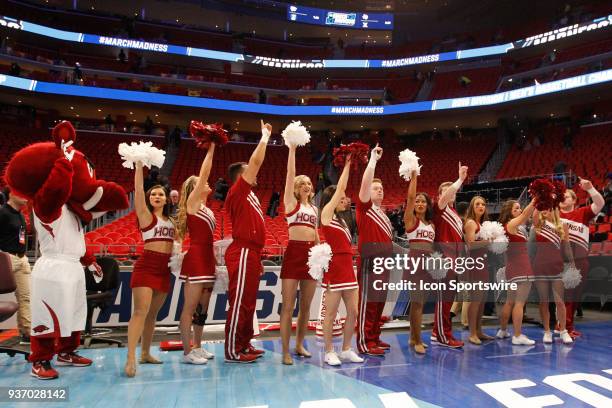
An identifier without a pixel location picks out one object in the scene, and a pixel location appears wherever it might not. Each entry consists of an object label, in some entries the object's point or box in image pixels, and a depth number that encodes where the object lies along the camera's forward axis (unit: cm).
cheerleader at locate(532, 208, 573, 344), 525
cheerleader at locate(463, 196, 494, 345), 503
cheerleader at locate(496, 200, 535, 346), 504
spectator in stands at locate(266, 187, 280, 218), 1523
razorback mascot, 309
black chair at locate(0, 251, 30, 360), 378
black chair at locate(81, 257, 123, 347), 452
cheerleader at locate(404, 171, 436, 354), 467
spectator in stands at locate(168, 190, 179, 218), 715
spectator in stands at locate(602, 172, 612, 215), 1085
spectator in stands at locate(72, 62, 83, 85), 1845
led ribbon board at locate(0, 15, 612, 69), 1866
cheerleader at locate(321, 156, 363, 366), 416
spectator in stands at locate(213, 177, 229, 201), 918
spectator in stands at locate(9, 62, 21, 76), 1738
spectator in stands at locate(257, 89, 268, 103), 2117
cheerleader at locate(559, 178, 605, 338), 553
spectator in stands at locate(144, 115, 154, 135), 2128
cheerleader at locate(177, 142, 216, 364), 399
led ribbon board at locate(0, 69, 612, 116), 1681
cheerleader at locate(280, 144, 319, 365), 410
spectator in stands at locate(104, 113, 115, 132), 2103
